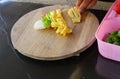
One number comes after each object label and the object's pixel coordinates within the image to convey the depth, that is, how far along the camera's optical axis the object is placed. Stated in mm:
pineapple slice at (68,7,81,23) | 1004
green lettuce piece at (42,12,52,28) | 976
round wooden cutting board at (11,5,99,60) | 890
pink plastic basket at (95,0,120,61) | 813
